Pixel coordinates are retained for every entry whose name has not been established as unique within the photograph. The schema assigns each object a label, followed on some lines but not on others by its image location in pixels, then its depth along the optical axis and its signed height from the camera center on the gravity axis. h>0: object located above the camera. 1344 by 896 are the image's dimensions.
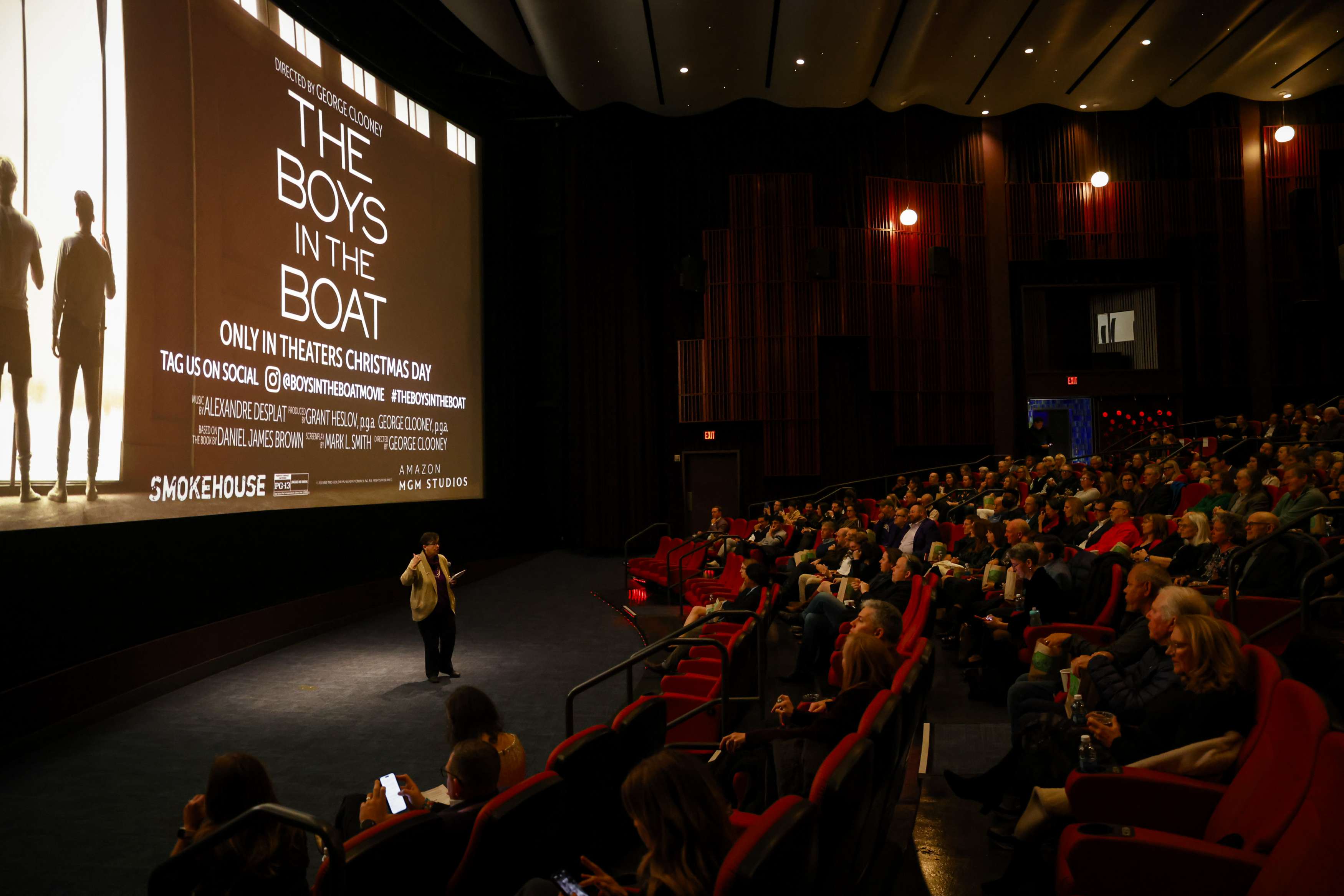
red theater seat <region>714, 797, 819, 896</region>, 1.59 -0.75
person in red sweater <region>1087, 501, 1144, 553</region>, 6.21 -0.56
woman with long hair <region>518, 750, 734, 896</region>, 1.79 -0.76
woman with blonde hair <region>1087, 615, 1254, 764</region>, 2.56 -0.76
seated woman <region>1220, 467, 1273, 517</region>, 6.12 -0.31
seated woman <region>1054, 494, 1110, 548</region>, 6.96 -0.56
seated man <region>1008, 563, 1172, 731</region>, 3.53 -0.80
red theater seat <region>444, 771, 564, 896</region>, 2.05 -0.92
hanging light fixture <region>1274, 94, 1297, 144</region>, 15.00 +5.61
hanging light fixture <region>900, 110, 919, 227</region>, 15.31 +4.37
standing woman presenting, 6.53 -1.01
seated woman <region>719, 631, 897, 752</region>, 3.05 -0.88
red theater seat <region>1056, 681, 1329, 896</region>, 2.03 -0.95
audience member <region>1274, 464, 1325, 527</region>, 5.50 -0.29
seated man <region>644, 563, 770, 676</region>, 5.90 -0.95
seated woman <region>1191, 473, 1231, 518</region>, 6.64 -0.35
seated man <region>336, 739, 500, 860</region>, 2.19 -0.90
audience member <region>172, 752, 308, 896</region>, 2.08 -0.92
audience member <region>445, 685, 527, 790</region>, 2.97 -0.89
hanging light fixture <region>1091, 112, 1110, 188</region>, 15.21 +4.96
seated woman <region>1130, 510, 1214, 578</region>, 5.34 -0.61
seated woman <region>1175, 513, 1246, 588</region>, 4.90 -0.51
